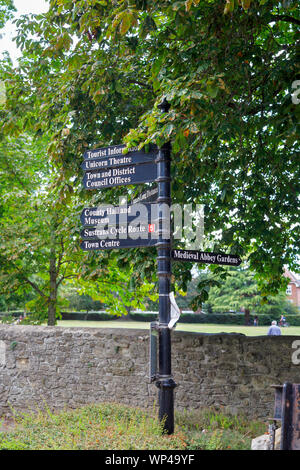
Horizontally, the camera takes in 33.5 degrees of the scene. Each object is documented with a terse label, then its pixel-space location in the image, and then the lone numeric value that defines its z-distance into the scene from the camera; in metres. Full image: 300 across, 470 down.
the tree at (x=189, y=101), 6.03
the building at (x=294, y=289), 70.44
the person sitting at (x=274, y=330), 16.50
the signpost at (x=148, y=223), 5.81
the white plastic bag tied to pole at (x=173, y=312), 5.73
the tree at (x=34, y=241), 13.63
